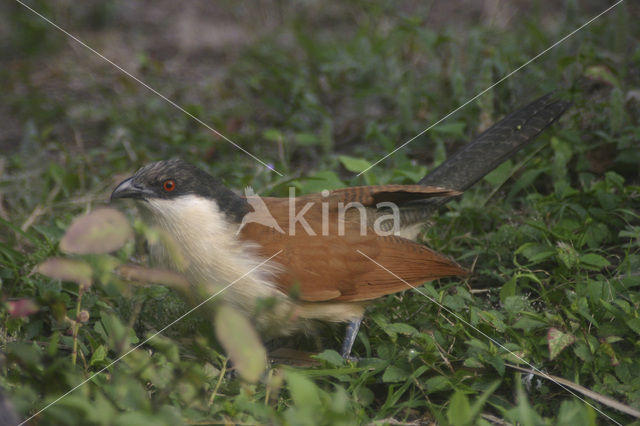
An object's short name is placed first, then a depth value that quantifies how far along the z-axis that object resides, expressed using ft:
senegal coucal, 19.01
